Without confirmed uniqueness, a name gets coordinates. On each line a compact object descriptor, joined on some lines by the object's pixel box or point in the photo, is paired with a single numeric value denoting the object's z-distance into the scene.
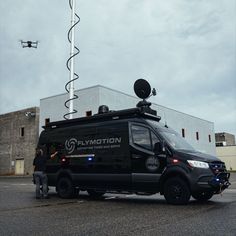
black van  6.97
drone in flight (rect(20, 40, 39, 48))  13.47
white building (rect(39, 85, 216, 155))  27.59
